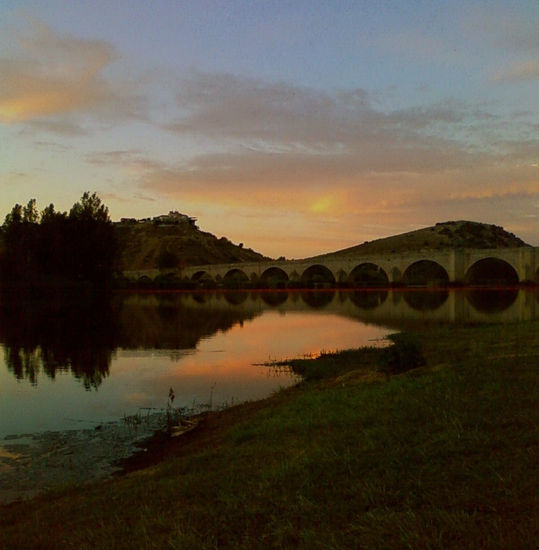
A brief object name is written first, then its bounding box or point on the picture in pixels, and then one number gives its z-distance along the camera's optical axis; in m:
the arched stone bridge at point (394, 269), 96.00
